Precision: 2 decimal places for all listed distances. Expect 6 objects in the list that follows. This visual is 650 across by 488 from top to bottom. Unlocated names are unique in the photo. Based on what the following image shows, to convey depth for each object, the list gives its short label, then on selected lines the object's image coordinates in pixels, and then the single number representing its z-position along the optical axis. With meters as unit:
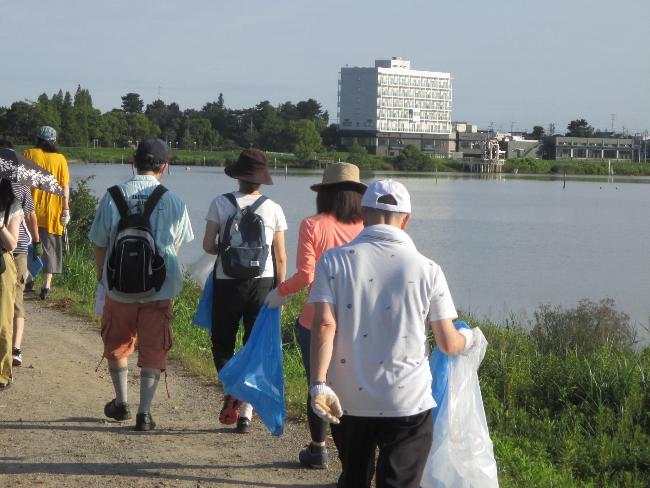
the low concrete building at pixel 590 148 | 168.50
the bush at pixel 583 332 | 12.23
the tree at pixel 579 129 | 189.49
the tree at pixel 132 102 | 165.00
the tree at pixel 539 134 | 197.50
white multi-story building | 169.12
